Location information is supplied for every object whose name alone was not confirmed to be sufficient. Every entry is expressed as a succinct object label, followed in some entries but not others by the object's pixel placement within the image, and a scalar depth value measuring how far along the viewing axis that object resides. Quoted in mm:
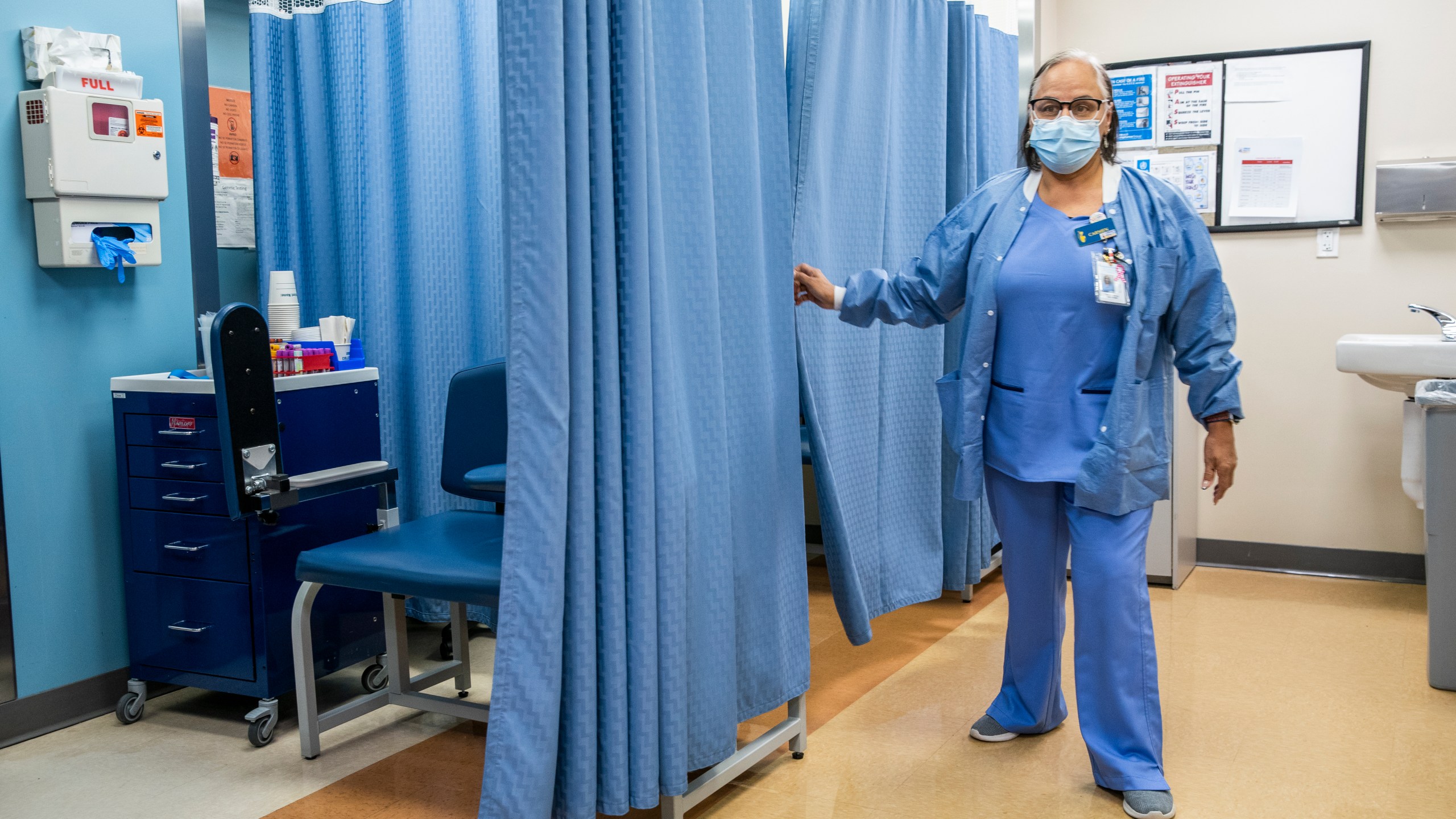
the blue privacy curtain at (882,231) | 2438
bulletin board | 3697
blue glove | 2625
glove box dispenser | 2549
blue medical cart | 2543
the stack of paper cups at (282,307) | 2840
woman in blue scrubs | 2117
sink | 2797
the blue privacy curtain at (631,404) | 1650
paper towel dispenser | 3525
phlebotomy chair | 2117
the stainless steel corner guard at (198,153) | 2865
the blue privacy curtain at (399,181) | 2975
